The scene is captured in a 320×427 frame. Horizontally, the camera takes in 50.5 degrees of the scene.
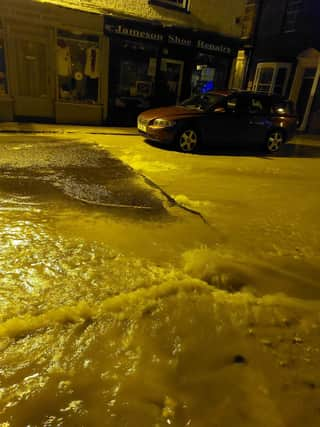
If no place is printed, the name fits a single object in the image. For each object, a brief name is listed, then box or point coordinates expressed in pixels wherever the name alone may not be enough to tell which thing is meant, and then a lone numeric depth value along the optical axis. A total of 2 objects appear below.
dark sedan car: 8.88
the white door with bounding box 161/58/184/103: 13.35
